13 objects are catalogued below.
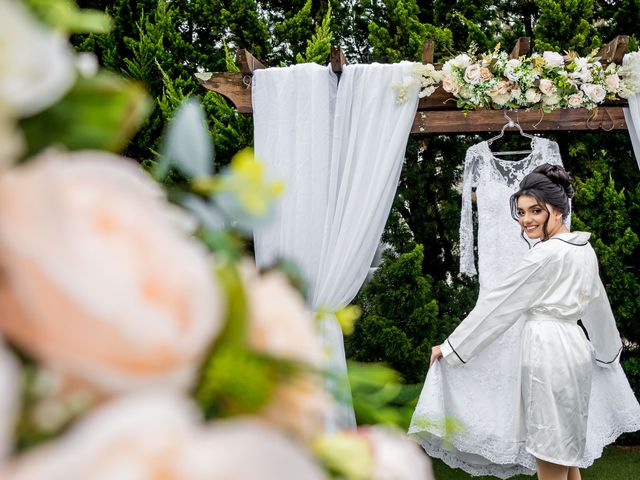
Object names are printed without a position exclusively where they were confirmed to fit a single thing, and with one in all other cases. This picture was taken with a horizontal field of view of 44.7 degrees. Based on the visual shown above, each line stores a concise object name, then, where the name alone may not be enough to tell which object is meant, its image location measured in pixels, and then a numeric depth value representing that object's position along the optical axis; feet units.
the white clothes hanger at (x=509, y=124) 13.78
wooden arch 13.84
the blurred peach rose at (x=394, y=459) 1.26
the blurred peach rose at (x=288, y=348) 1.15
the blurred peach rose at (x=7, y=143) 0.96
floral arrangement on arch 13.20
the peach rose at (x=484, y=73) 13.17
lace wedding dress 13.44
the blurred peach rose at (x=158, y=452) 0.79
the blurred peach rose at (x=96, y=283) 0.90
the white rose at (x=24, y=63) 0.97
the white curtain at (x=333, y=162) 13.52
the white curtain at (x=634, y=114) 13.32
